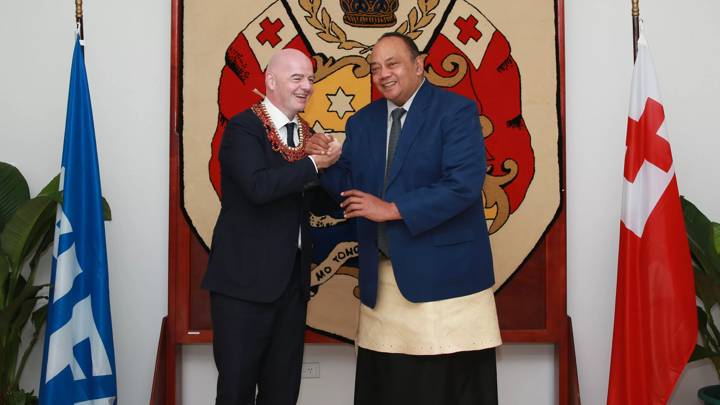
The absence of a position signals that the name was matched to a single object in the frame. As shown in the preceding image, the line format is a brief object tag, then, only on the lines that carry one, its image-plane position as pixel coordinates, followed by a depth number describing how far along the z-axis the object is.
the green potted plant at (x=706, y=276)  2.86
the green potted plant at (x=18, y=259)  2.79
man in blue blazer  2.26
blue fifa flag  2.73
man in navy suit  2.23
